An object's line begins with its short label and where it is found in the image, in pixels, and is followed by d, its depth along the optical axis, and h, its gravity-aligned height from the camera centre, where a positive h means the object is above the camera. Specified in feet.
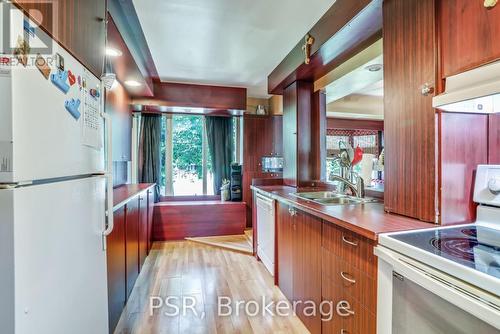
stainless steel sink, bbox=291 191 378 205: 6.65 -0.88
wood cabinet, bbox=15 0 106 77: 3.06 +2.09
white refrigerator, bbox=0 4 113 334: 2.47 -0.37
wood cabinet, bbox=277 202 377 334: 3.99 -2.04
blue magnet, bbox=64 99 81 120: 3.56 +0.86
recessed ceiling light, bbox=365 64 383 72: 7.75 +3.03
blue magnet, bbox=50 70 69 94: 3.19 +1.12
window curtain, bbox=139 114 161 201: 15.02 +0.97
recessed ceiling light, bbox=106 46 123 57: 7.36 +3.37
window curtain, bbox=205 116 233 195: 16.26 +1.40
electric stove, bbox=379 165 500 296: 2.48 -0.97
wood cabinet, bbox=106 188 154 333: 5.77 -2.34
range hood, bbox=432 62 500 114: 3.16 +0.98
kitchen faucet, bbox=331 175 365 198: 6.89 -0.52
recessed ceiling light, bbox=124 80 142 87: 10.60 +3.54
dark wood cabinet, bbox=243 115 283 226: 15.48 +1.38
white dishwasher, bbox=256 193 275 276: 8.69 -2.29
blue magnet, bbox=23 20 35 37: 2.70 +1.49
